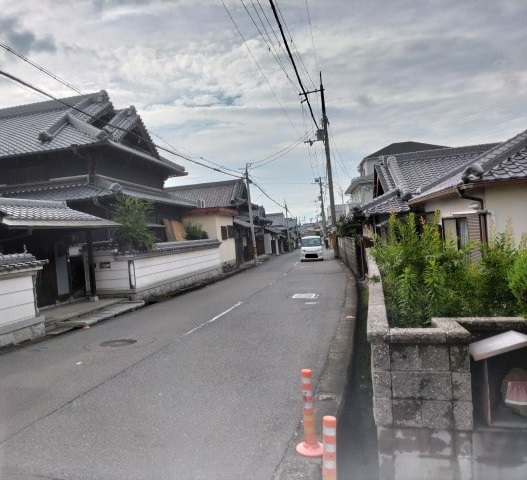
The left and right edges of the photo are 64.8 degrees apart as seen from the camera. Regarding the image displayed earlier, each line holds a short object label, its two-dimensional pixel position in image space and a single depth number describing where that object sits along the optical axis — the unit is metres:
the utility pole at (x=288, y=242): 67.62
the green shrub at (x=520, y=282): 3.22
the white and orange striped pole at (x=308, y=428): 3.78
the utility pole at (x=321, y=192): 62.09
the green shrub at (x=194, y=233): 24.99
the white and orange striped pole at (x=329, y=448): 2.99
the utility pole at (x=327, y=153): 26.63
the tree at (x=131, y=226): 15.27
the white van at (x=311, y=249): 31.84
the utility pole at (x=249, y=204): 32.98
